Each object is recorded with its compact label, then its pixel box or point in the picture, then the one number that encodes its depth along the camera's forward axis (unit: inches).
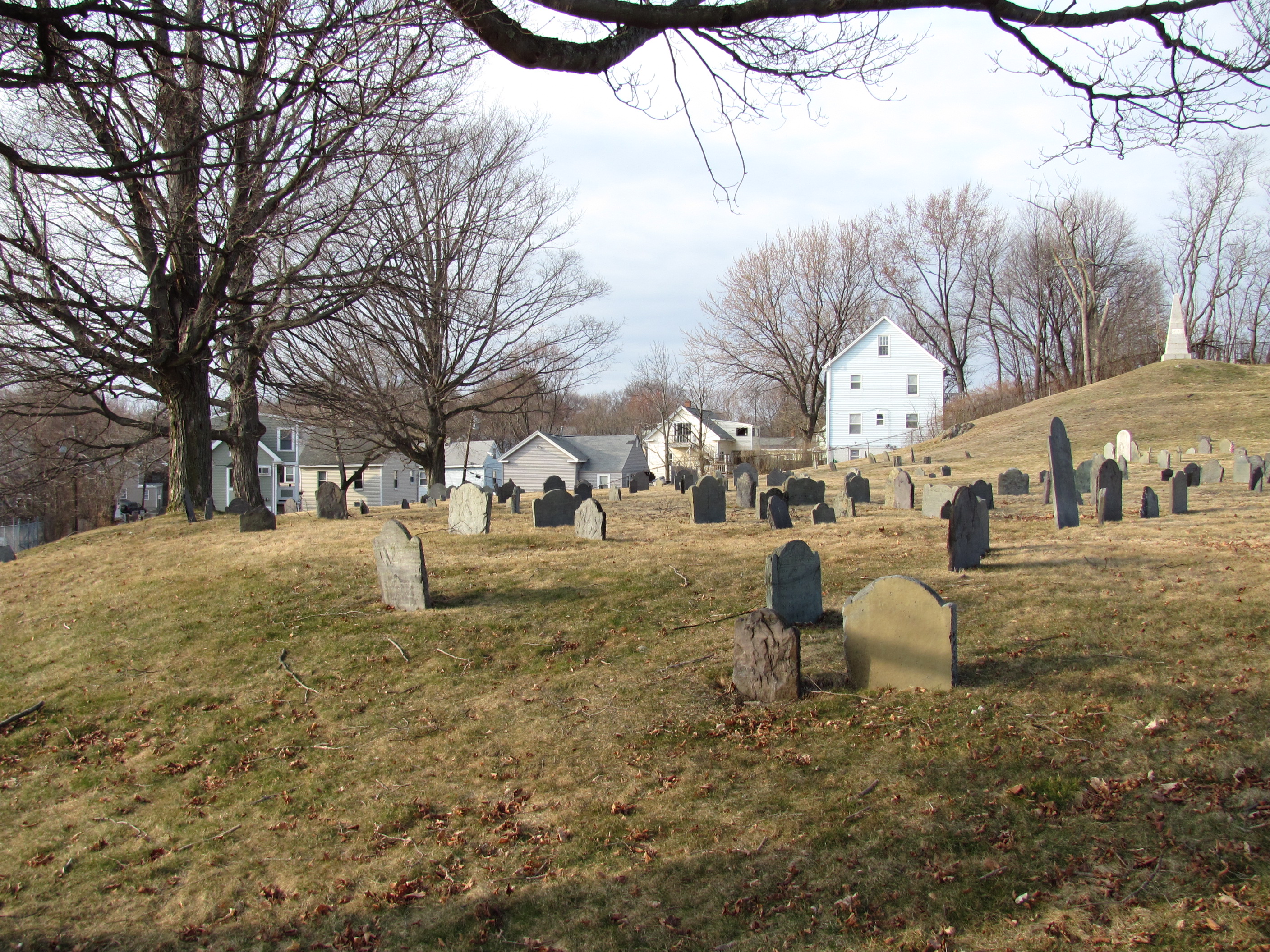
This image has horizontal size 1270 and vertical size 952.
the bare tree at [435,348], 728.3
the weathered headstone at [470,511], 504.7
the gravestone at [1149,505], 481.4
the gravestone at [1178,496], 488.7
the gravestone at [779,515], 492.1
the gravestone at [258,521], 531.0
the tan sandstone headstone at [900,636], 224.7
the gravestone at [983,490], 514.9
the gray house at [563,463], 1945.1
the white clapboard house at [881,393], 1720.0
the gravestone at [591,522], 463.2
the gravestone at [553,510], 534.3
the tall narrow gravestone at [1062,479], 422.0
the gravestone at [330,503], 629.9
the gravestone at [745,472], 677.2
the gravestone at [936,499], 514.0
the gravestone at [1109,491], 453.1
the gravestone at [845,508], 533.3
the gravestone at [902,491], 566.6
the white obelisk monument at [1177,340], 1515.7
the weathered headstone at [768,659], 229.6
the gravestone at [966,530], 328.5
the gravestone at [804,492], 633.0
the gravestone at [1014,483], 665.0
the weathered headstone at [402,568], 326.3
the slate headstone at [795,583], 279.7
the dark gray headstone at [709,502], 534.0
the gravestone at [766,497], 537.6
